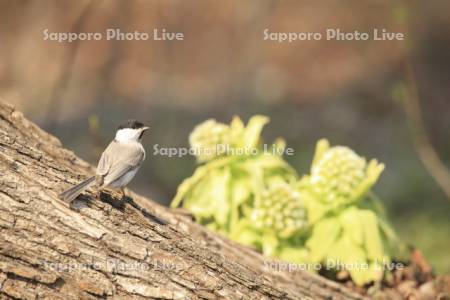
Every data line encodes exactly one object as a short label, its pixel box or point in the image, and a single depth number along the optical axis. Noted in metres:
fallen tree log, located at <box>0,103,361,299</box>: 5.49
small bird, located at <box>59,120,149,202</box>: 5.92
